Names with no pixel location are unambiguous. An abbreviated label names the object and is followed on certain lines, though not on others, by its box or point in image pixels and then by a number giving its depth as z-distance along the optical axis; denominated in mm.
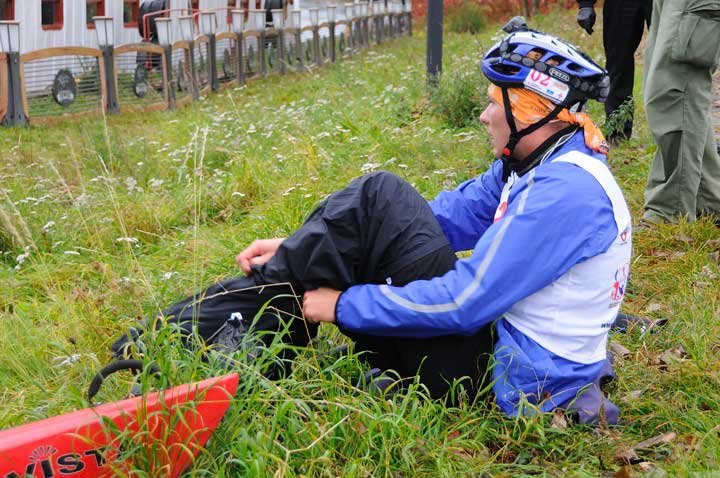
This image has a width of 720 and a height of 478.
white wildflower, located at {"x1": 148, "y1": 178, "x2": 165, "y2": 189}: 6491
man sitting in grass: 2867
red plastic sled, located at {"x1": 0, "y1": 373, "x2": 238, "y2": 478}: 2527
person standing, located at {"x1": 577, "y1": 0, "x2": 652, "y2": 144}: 6574
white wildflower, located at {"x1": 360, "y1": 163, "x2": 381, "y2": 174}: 6383
